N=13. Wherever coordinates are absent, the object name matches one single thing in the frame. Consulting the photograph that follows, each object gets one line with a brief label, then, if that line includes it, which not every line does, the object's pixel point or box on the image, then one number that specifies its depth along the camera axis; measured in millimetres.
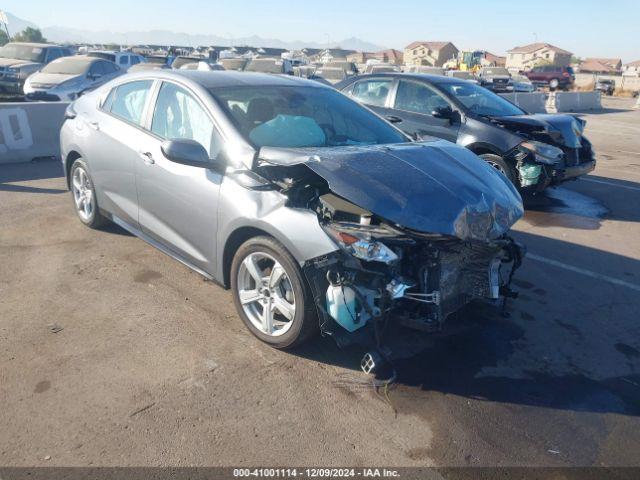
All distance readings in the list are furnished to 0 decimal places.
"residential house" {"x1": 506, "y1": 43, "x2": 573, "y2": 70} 89650
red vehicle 40688
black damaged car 7312
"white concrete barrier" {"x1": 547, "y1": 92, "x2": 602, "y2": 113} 23578
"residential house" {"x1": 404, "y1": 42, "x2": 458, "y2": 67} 88300
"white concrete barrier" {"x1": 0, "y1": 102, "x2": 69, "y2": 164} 8984
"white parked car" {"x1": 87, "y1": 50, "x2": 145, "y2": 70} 20109
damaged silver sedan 3182
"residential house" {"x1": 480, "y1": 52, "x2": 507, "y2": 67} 71800
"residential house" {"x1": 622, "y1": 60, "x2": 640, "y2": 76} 91094
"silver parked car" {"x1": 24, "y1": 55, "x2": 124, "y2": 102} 13195
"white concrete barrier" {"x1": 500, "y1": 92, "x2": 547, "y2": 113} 19612
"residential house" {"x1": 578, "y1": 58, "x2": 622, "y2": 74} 83688
